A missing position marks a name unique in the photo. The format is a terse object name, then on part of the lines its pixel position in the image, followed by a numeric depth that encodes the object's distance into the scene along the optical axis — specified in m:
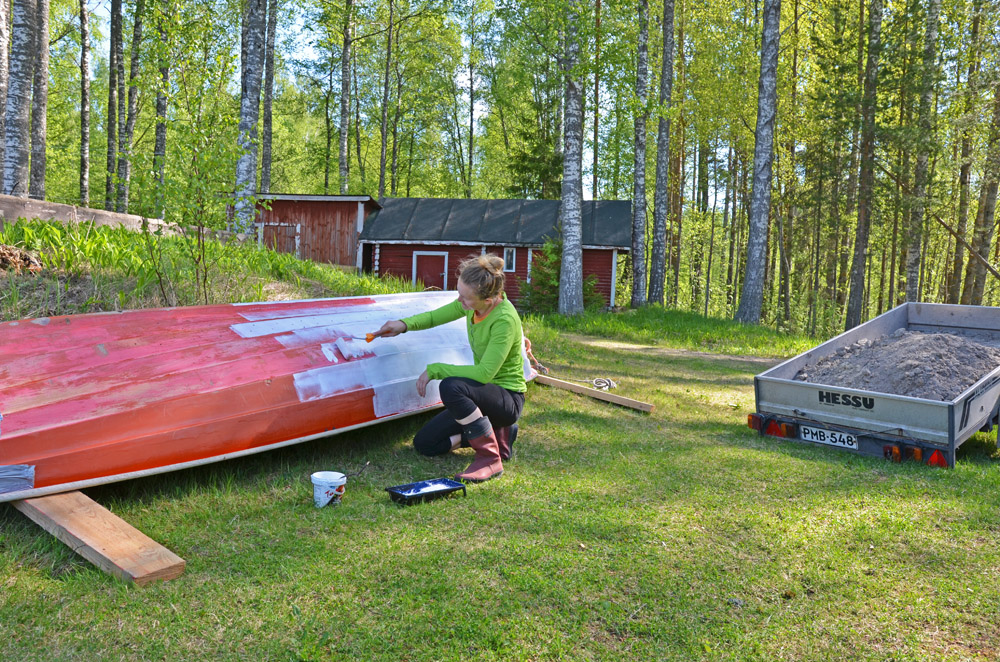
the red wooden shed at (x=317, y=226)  23.06
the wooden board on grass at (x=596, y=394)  6.57
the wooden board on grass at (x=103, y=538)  2.79
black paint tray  3.81
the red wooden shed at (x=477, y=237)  22.48
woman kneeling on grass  4.23
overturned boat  3.29
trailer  4.95
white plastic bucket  3.74
